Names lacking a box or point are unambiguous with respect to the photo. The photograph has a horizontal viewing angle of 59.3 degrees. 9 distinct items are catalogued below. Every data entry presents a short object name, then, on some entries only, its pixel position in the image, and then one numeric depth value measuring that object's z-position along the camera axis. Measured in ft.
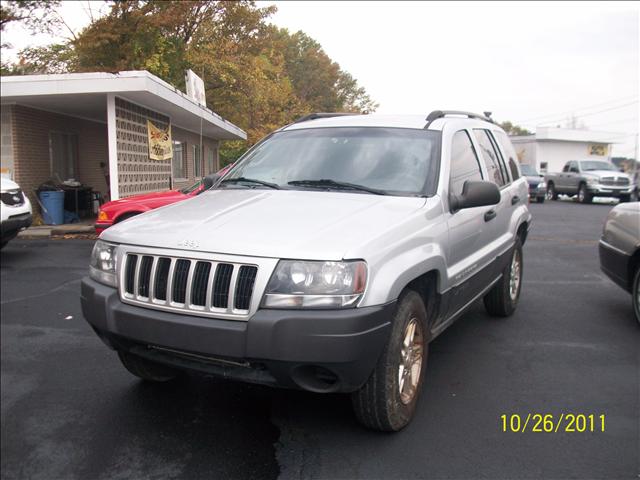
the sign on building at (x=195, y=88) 50.83
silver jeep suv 8.98
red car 28.50
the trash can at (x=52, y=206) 43.19
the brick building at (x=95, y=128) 38.52
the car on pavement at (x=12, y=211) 29.09
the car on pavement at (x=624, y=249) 17.97
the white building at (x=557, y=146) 159.63
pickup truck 76.64
